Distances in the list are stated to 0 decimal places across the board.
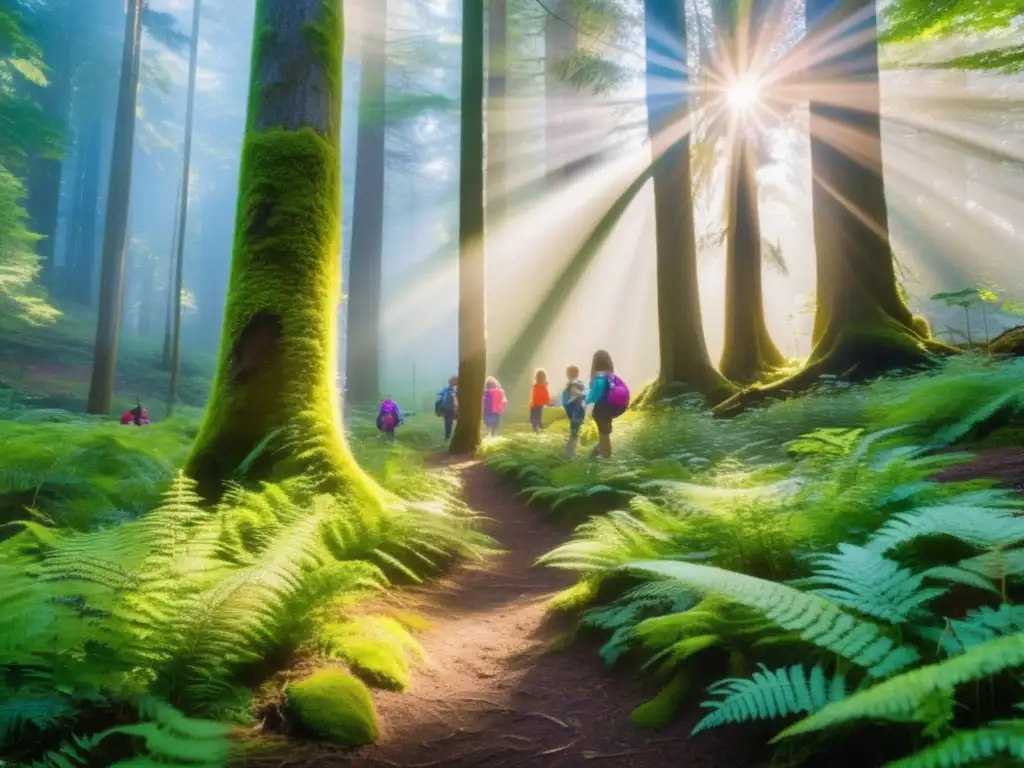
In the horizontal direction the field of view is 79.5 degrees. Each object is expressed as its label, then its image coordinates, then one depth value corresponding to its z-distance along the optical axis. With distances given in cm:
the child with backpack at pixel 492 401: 1445
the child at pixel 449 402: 1399
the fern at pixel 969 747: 117
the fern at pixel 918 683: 118
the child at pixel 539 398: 1393
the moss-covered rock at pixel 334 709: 236
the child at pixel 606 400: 912
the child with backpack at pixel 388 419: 1342
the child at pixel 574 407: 1031
